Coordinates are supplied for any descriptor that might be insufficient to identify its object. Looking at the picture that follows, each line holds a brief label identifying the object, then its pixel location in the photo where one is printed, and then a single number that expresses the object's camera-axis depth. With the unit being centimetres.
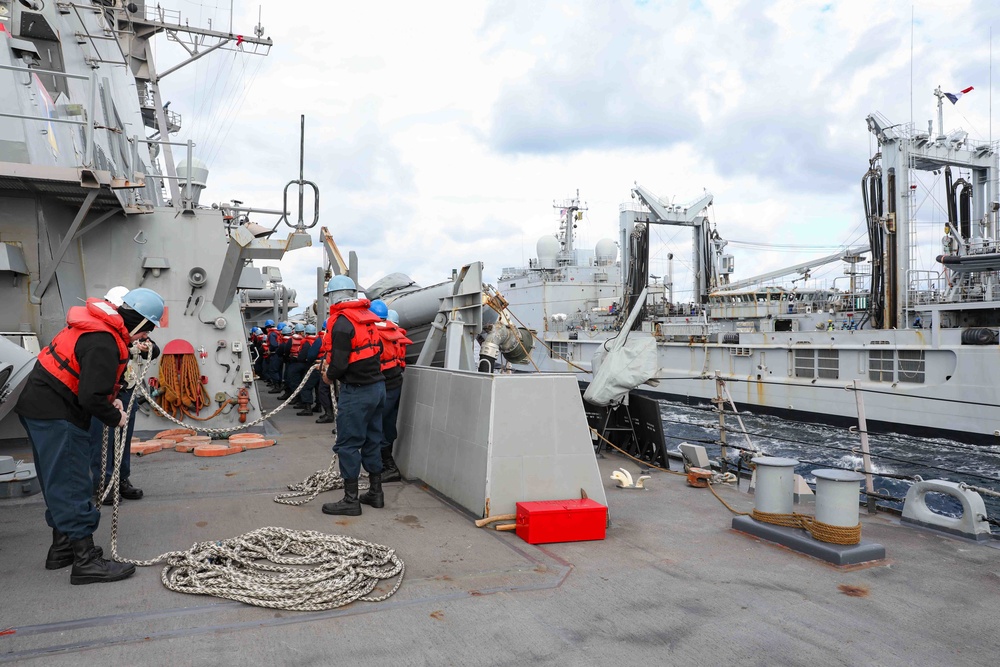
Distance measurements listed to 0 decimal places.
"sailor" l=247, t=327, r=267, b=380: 1947
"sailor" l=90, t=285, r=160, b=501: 463
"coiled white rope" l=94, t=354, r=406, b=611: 322
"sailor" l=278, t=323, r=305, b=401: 1291
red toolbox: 421
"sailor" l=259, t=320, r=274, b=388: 1888
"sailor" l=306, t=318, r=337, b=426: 1034
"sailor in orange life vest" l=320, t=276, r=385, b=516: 489
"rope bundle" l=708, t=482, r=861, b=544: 394
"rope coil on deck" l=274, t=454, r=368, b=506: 522
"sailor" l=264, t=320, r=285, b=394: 1650
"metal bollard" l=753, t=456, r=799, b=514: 431
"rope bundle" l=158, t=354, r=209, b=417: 829
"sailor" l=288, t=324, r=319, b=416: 1162
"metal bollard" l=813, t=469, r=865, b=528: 389
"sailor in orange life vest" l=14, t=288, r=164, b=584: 335
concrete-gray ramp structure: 455
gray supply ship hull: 1972
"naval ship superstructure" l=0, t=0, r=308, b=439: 712
